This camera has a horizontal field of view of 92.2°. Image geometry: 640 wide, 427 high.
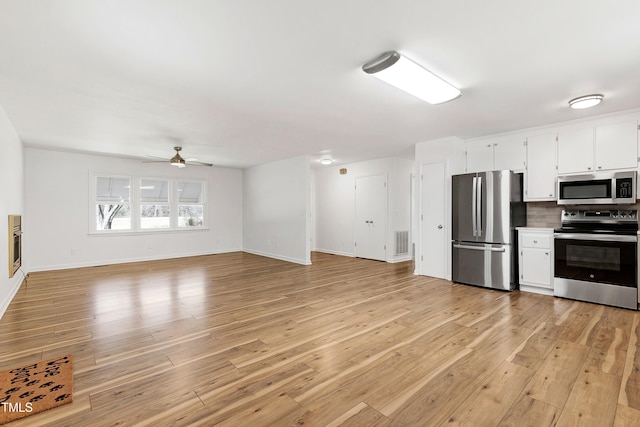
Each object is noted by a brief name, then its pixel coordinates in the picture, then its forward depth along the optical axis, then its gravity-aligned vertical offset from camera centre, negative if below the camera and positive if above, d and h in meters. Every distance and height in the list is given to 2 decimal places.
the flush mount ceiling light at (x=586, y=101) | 3.38 +1.24
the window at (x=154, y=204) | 7.72 +0.30
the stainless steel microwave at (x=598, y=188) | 3.88 +0.31
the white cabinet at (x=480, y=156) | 5.15 +0.96
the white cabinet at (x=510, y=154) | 4.79 +0.94
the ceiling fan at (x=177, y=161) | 5.66 +1.01
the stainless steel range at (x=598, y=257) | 3.74 -0.59
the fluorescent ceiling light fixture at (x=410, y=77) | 2.53 +1.23
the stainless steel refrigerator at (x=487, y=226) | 4.64 -0.21
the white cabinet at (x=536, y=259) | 4.39 -0.70
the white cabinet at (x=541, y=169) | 4.51 +0.65
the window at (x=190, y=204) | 8.36 +0.31
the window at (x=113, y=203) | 7.14 +0.31
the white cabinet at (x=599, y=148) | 3.90 +0.85
